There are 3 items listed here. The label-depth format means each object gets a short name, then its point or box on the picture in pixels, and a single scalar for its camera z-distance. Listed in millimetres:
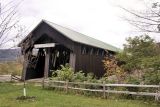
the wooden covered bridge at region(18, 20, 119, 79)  15429
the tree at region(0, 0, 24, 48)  3944
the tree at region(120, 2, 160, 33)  5723
